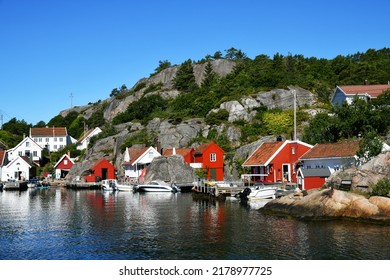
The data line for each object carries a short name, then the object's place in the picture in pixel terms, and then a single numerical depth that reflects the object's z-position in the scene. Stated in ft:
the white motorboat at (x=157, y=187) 230.48
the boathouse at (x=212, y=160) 253.44
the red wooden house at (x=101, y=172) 292.86
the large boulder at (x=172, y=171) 246.47
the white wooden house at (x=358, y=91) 255.70
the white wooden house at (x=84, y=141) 392.68
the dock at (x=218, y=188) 186.39
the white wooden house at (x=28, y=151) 363.97
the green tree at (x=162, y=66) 501.97
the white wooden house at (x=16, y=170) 326.85
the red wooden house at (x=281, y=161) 199.62
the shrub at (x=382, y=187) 120.26
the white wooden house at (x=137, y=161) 274.77
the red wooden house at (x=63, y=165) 331.98
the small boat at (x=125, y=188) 248.28
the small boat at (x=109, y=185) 255.29
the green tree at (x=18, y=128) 449.89
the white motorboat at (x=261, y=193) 168.04
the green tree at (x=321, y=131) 200.75
